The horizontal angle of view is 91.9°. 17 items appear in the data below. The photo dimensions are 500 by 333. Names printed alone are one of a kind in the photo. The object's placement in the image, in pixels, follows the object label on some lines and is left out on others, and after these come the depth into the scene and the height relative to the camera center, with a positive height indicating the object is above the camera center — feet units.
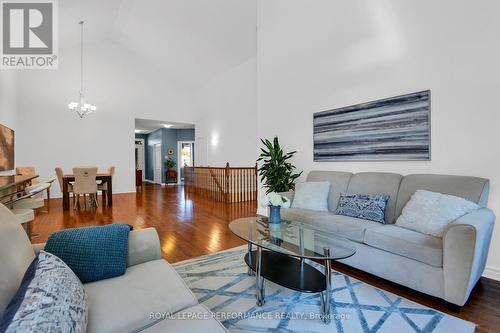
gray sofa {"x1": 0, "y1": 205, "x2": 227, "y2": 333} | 3.27 -2.20
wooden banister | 20.86 -1.83
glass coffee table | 5.58 -2.09
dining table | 17.49 -1.64
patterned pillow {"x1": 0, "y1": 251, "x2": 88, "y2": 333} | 2.29 -1.49
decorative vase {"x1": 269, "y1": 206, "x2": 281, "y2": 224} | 7.55 -1.62
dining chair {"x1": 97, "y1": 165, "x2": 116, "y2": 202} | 19.85 -1.95
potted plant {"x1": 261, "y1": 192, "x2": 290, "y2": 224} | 7.38 -1.25
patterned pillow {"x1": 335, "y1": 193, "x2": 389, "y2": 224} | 8.57 -1.59
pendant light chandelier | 21.30 +5.18
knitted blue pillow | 4.46 -1.67
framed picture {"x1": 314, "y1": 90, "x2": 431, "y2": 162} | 9.05 +1.42
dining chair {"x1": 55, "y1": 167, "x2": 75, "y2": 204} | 18.60 -1.08
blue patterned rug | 5.40 -3.64
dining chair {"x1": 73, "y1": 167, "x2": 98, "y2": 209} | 17.25 -1.27
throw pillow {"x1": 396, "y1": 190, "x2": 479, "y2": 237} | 6.79 -1.40
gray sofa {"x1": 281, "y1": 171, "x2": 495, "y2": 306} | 5.80 -2.14
